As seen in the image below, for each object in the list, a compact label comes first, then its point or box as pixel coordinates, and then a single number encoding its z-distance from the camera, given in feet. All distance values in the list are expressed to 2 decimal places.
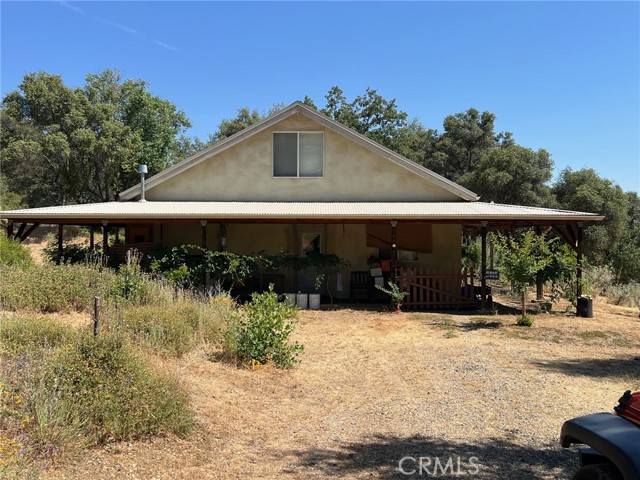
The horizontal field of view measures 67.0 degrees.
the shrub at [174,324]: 22.90
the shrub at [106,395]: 13.88
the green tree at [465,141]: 121.19
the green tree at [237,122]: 143.74
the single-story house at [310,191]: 52.49
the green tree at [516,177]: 92.02
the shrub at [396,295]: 43.78
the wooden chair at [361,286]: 52.70
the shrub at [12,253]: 36.73
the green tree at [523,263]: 37.29
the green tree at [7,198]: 98.63
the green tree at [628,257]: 77.05
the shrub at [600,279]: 63.57
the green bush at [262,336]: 23.84
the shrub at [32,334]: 18.60
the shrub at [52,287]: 27.89
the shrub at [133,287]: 30.25
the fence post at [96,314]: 17.65
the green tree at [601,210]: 82.79
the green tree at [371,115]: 128.67
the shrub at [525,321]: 37.81
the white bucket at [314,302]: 46.60
